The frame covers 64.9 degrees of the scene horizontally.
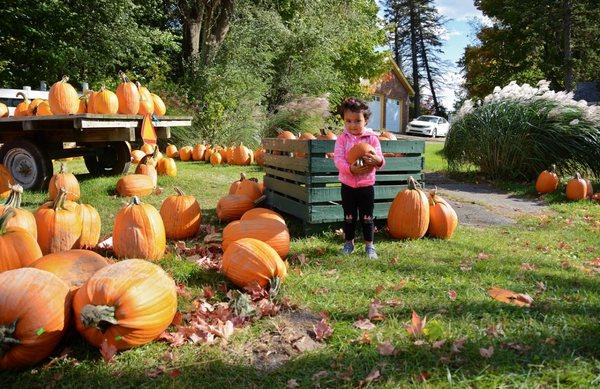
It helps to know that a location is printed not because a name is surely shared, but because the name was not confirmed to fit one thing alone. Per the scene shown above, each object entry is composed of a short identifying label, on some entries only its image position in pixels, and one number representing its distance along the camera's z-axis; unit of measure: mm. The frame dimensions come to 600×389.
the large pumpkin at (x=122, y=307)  2252
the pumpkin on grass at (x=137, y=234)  3629
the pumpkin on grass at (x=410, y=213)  4488
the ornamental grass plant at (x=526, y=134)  8719
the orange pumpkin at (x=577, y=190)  7445
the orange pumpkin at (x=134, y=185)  6258
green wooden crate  4645
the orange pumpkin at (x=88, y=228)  3863
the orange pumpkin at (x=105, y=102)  6691
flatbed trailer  6309
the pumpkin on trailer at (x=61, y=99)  6695
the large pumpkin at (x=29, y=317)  2174
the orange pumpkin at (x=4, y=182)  6147
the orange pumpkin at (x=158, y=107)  8094
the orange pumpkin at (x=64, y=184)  5641
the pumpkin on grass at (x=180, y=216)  4504
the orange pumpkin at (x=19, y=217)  3363
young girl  4090
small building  39938
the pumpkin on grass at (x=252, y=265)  3123
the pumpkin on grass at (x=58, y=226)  3605
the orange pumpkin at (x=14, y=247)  2928
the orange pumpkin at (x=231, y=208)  5113
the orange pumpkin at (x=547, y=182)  7930
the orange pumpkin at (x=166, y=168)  8148
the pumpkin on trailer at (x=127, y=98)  7168
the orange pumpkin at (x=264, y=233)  3761
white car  33062
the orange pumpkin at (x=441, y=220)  4645
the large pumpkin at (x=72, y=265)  2705
